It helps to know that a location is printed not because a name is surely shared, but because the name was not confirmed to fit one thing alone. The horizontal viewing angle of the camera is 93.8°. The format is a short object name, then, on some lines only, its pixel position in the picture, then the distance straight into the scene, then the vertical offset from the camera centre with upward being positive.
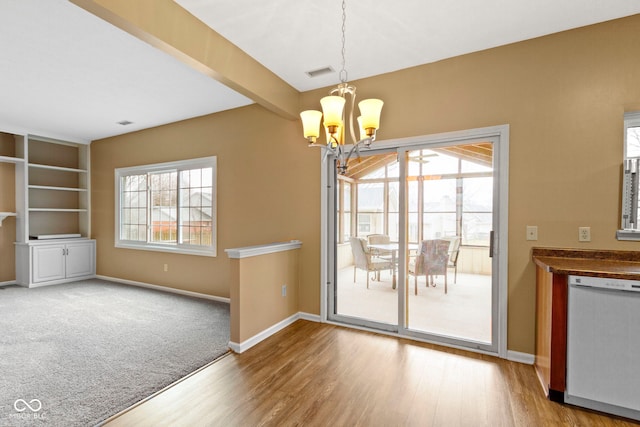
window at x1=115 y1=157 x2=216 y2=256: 4.70 +0.02
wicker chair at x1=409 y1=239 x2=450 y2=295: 3.15 -0.55
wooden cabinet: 2.03 -0.59
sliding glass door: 2.90 -0.35
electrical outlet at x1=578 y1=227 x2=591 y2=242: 2.43 -0.19
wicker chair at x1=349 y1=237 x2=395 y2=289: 3.49 -0.58
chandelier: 1.99 +0.61
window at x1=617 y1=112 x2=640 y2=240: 2.30 +0.14
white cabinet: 5.19 -1.00
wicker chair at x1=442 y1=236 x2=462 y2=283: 3.05 -0.43
